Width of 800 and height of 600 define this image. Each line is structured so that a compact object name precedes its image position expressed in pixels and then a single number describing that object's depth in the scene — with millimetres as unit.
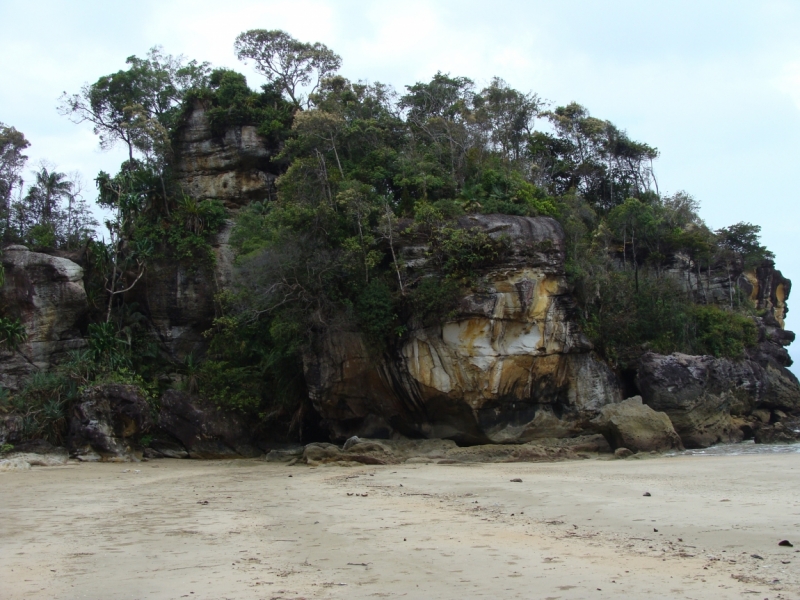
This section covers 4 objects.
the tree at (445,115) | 27594
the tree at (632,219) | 30109
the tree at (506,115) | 31891
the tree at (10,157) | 32656
